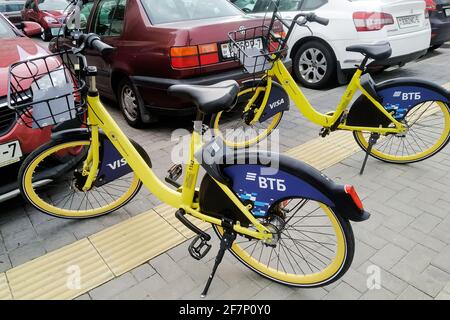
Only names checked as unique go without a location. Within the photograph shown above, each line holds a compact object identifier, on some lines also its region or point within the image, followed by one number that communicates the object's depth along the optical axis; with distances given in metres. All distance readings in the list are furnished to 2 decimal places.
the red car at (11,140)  2.70
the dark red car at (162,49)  3.84
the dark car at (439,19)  6.78
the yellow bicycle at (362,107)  3.26
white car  5.21
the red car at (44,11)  11.60
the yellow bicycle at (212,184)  1.94
